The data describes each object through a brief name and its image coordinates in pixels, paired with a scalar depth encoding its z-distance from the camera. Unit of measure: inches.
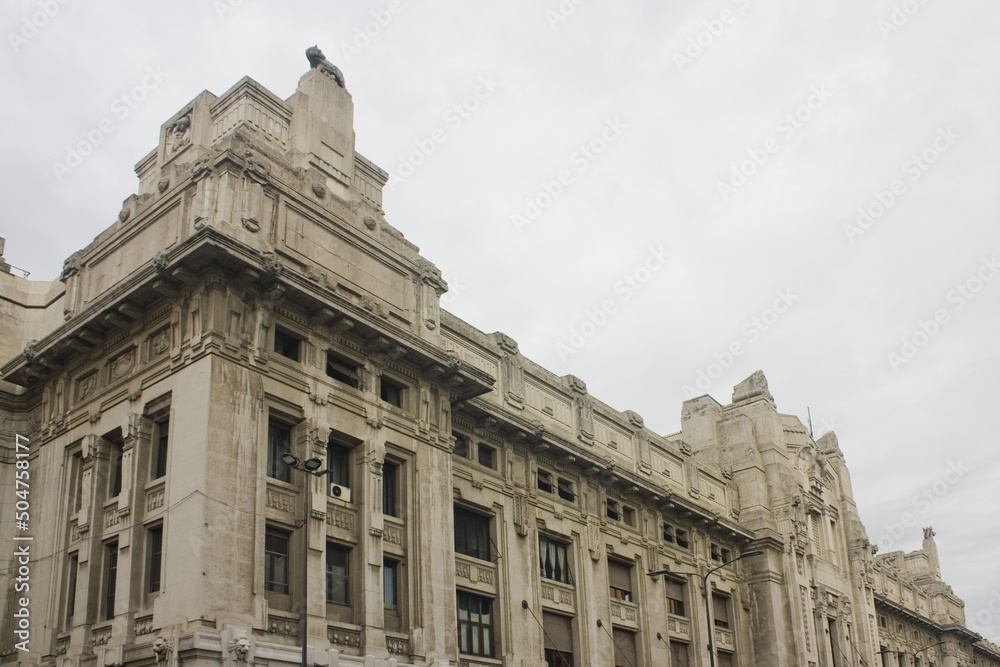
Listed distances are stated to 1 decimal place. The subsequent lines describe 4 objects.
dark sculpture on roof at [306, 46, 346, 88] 1336.1
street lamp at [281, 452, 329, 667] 885.8
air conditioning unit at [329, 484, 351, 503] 1104.8
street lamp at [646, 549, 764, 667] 1553.9
